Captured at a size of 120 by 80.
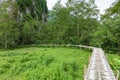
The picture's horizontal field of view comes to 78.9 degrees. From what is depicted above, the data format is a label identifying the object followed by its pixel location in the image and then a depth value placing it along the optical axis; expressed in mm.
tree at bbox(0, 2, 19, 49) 11968
